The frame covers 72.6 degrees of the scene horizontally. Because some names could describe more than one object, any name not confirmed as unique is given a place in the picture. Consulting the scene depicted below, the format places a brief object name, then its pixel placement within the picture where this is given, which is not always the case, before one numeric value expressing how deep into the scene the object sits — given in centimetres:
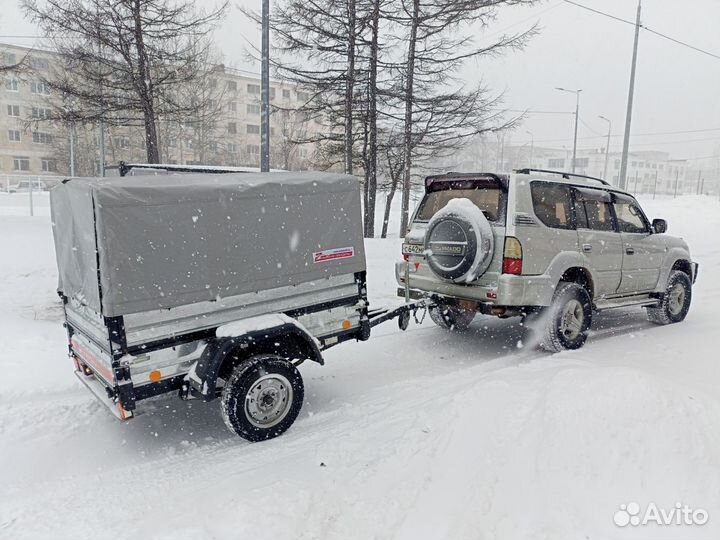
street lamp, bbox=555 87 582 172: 3050
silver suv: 559
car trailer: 349
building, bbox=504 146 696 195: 10218
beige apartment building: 3797
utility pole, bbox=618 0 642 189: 1670
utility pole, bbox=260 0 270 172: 987
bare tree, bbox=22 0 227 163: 1361
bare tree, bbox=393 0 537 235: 1534
